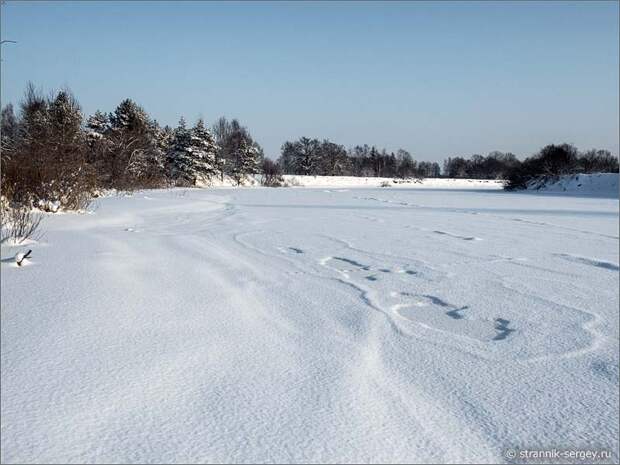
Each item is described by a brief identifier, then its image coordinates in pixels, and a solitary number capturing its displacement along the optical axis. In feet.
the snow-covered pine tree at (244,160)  132.67
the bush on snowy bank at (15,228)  14.49
